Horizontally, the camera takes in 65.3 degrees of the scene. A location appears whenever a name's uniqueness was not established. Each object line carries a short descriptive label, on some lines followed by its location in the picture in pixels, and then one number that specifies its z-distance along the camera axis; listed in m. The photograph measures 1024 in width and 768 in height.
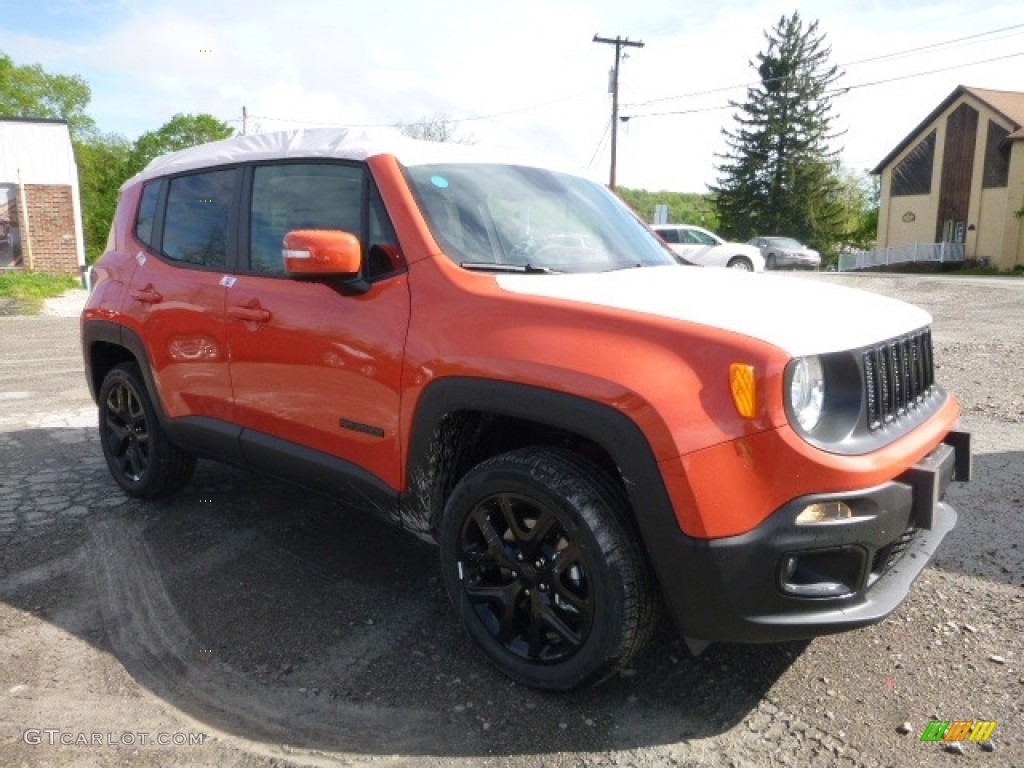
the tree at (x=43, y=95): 58.75
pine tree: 51.81
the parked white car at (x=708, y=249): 22.08
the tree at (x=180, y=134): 65.56
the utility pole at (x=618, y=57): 34.66
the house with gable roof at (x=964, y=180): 35.94
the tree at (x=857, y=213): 56.06
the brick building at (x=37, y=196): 21.30
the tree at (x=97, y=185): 52.59
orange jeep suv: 2.26
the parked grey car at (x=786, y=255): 34.78
